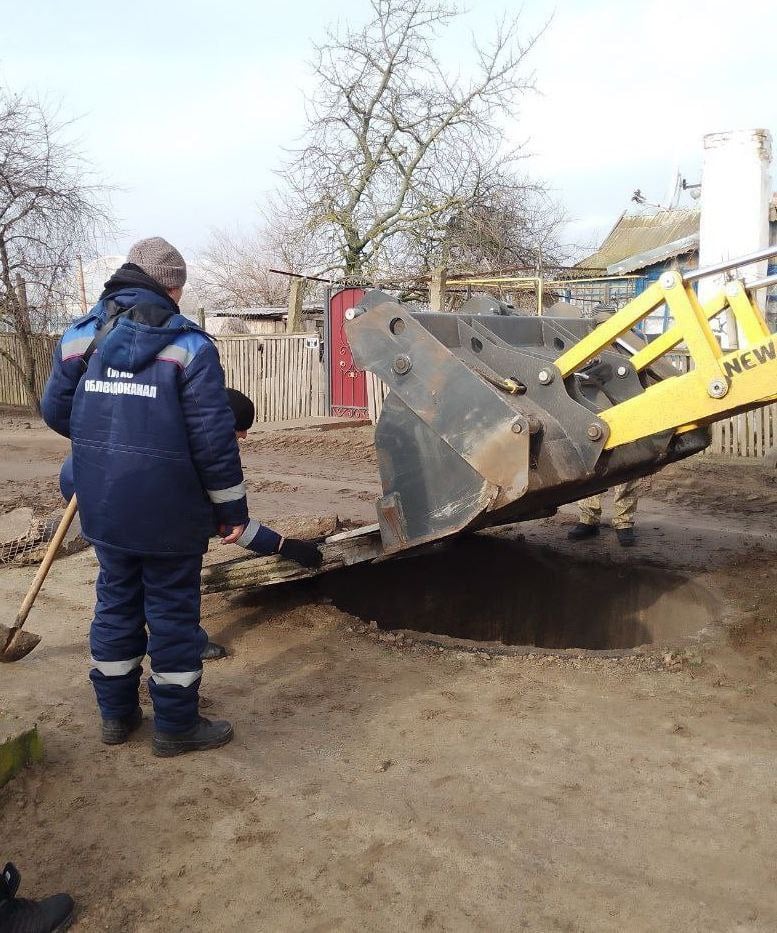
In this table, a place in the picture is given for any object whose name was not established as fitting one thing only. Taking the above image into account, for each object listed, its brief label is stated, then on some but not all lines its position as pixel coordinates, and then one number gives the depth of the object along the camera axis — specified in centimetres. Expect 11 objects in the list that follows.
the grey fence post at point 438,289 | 1266
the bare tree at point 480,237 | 2184
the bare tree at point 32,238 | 1661
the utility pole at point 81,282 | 1916
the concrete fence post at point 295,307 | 1542
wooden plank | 452
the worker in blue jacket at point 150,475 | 299
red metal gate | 1364
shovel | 394
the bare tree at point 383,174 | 2173
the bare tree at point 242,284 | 3318
